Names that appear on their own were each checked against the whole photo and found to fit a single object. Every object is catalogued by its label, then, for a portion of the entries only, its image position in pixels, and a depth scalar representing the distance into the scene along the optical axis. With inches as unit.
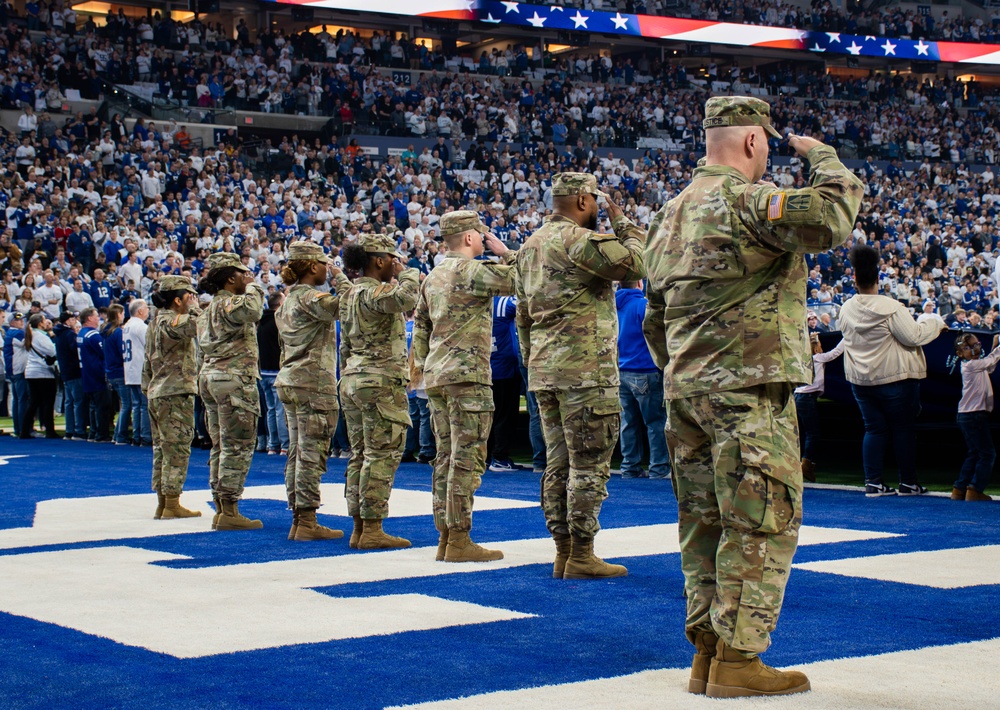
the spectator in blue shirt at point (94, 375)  665.0
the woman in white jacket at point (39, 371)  695.1
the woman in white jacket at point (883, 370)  379.9
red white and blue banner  1648.6
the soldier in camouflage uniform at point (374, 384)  292.8
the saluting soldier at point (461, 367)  272.0
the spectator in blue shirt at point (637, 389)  448.8
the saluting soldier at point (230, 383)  344.2
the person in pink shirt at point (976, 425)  372.2
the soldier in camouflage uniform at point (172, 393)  372.5
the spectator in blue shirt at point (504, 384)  483.8
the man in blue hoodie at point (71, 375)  679.7
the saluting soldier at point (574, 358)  241.9
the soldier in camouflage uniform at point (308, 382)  318.3
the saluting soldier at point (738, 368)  153.8
